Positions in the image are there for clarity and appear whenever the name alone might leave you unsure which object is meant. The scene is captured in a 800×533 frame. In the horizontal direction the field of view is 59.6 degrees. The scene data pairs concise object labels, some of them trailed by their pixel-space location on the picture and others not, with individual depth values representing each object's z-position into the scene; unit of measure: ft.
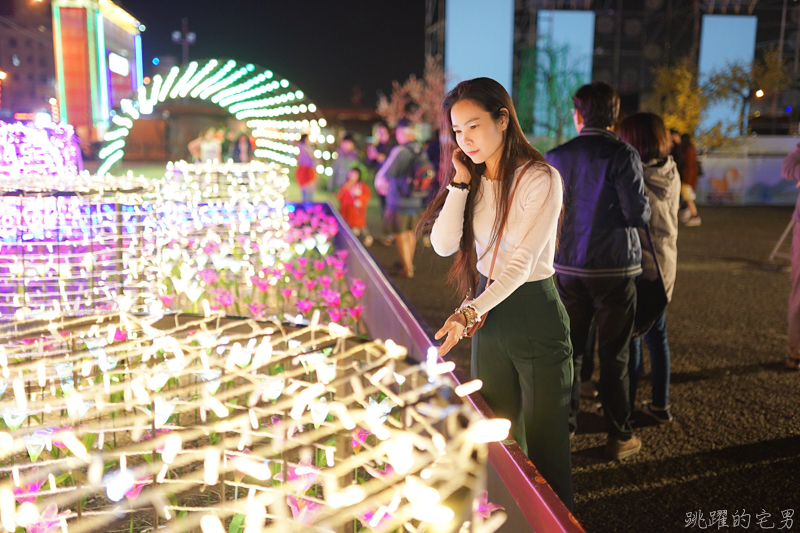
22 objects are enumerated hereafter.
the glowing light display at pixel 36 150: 11.49
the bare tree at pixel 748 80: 72.08
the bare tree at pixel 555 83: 81.35
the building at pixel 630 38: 77.56
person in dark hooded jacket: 10.46
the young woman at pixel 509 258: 6.73
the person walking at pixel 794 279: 14.85
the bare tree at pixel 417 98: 128.87
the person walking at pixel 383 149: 32.21
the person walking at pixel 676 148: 38.40
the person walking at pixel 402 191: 24.90
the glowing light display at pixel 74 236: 10.28
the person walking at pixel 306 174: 39.99
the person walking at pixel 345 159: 38.29
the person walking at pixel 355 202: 34.40
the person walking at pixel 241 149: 56.59
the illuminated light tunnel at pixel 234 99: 32.76
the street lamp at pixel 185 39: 133.08
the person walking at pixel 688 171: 42.23
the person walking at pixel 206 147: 51.21
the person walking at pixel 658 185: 11.91
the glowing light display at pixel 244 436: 5.44
